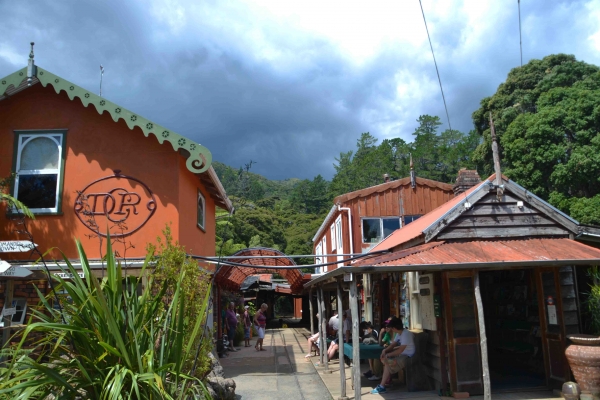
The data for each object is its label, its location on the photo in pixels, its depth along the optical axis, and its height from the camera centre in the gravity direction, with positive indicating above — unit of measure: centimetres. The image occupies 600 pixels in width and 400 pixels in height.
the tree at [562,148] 2208 +680
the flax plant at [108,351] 413 -51
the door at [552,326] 842 -68
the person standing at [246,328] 1986 -142
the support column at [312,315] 1845 -87
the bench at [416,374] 929 -161
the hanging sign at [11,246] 874 +93
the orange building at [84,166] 995 +273
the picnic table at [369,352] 1017 -127
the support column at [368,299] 1678 -28
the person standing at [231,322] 1706 -99
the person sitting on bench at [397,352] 900 -114
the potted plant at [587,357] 754 -110
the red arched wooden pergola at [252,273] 1430 +73
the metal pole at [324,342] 1246 -133
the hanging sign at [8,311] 801 -22
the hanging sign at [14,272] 775 +42
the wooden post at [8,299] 814 -2
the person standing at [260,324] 1681 -107
